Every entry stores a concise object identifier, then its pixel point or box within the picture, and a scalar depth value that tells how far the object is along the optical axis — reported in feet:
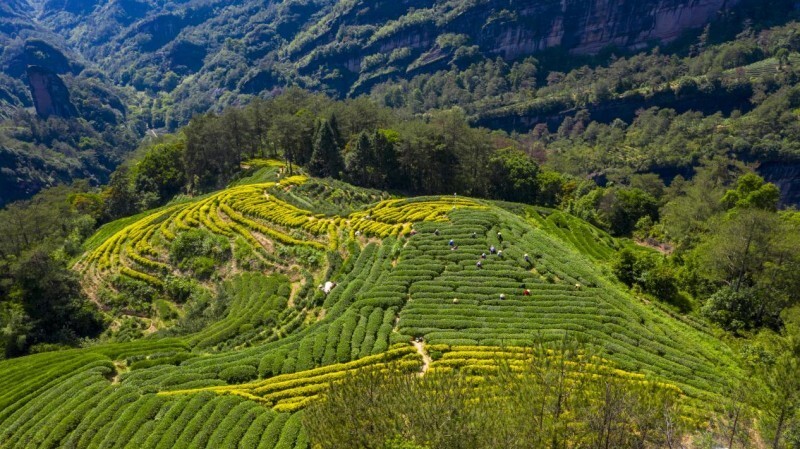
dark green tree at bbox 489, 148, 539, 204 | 284.41
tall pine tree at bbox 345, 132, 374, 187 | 271.69
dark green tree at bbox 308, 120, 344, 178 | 278.46
